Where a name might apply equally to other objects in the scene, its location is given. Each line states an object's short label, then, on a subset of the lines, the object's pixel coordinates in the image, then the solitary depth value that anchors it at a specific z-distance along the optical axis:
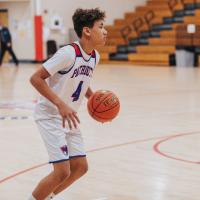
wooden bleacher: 33.43
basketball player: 5.62
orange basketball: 6.28
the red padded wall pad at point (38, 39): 37.68
